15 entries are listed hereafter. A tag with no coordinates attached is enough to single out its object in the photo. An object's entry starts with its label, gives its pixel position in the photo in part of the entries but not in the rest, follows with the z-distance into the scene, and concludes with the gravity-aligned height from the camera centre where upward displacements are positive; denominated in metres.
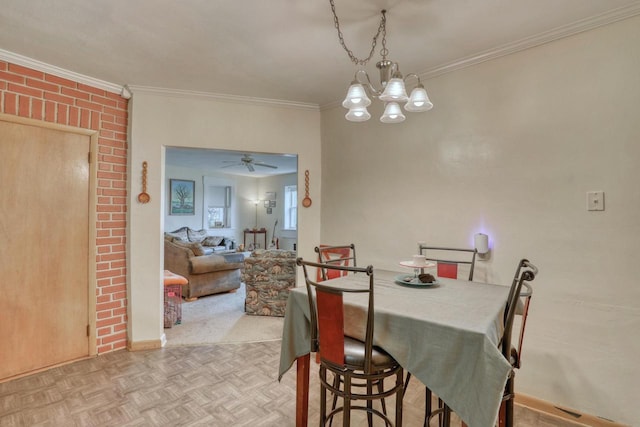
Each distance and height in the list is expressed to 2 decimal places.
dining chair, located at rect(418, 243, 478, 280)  2.30 -0.31
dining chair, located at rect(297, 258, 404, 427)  1.37 -0.60
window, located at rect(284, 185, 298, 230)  8.55 +0.32
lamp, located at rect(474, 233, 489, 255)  2.31 -0.17
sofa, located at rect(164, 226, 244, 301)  4.50 -0.74
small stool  3.52 -0.98
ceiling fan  5.86 +1.06
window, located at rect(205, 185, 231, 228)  8.15 +0.27
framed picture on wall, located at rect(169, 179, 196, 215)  7.41 +0.45
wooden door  2.35 -0.26
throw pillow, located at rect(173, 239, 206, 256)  4.54 -0.45
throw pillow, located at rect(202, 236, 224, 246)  7.07 -0.56
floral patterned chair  4.00 -0.84
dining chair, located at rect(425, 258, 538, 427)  1.29 -0.58
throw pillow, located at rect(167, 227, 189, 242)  6.99 -0.39
